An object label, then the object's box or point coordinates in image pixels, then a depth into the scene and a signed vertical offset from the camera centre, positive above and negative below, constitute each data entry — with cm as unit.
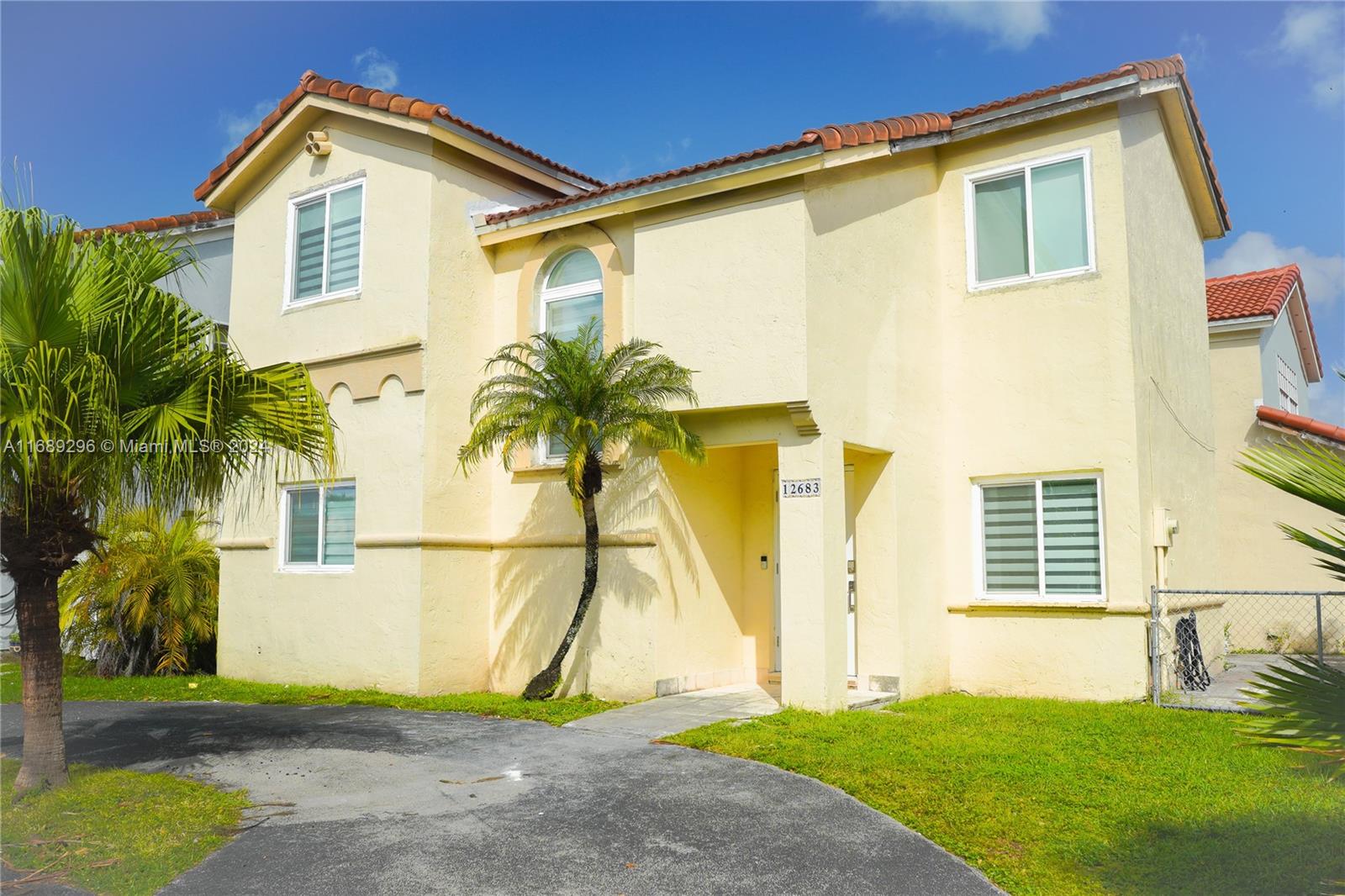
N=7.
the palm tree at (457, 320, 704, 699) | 1136 +151
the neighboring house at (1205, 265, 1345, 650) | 1711 +122
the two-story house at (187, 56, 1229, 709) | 1152 +168
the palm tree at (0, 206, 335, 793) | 750 +104
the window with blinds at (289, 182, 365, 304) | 1448 +417
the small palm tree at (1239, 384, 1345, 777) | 413 -51
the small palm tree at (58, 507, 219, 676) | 1540 -65
